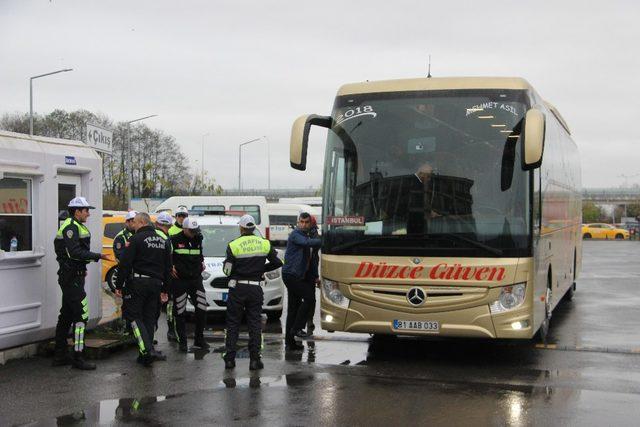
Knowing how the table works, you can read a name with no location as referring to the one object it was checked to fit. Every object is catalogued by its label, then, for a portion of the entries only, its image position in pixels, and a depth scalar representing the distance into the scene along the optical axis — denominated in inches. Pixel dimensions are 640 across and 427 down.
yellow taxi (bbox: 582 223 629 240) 2694.4
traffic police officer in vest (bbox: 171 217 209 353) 410.6
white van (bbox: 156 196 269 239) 1288.1
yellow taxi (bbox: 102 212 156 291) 658.8
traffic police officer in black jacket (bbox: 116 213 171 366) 360.2
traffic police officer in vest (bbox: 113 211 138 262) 427.8
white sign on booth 429.4
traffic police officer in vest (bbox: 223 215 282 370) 355.3
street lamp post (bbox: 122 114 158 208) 2642.7
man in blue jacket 422.6
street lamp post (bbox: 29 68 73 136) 1681.8
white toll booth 362.6
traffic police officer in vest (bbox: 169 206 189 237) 439.9
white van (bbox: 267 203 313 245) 1843.0
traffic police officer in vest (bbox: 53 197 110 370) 351.6
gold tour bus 346.6
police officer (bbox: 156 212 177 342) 411.8
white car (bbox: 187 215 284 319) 517.7
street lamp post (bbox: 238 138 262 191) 3161.9
